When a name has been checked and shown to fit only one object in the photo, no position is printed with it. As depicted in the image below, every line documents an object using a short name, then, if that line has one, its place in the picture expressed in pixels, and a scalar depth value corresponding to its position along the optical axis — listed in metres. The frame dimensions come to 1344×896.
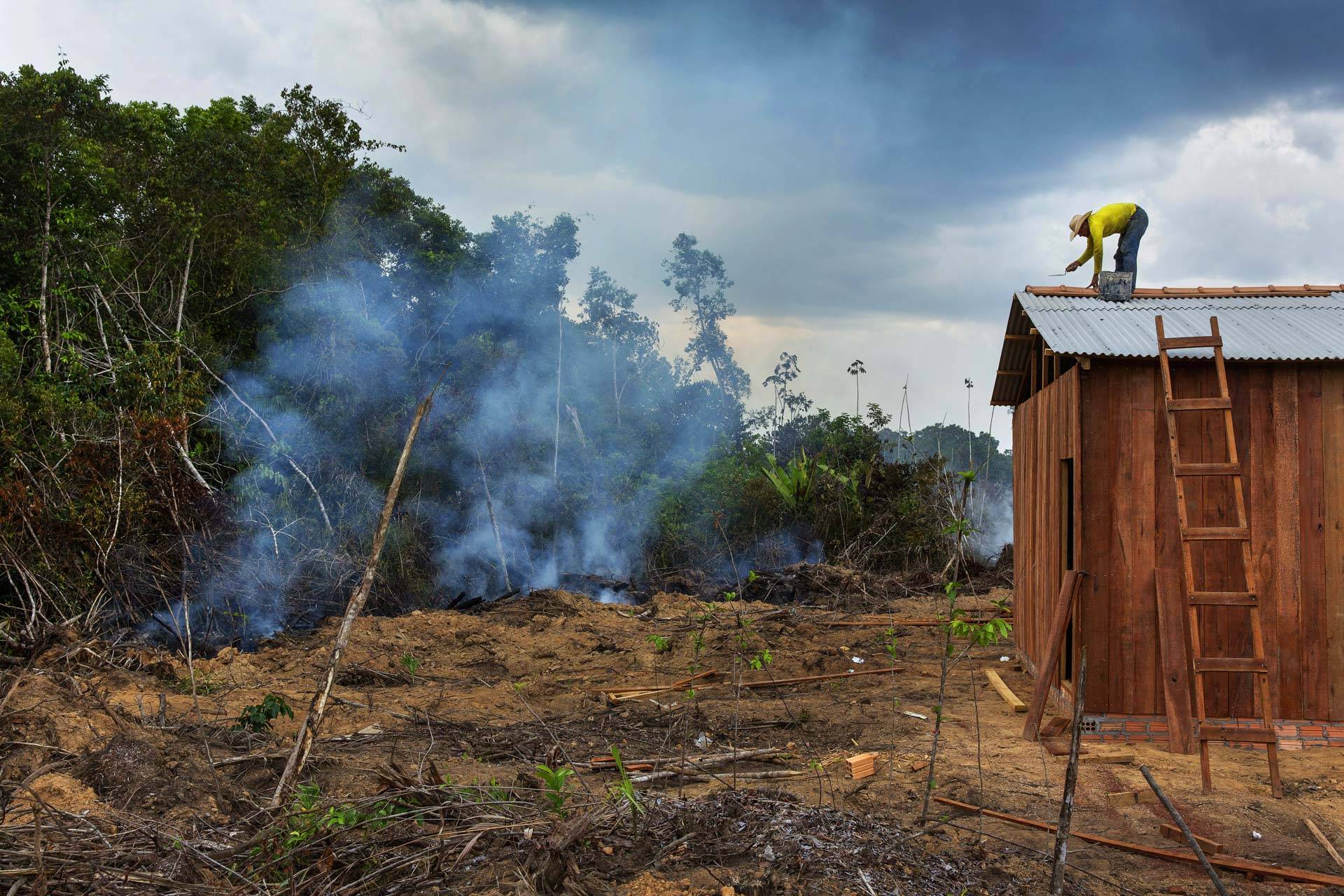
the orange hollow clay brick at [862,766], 5.84
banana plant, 18.22
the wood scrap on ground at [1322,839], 4.59
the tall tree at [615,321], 27.52
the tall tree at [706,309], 30.67
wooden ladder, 5.62
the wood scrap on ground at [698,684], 8.75
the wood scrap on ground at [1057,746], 6.44
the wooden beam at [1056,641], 6.61
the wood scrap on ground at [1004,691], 7.75
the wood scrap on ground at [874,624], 12.17
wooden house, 6.70
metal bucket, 8.08
